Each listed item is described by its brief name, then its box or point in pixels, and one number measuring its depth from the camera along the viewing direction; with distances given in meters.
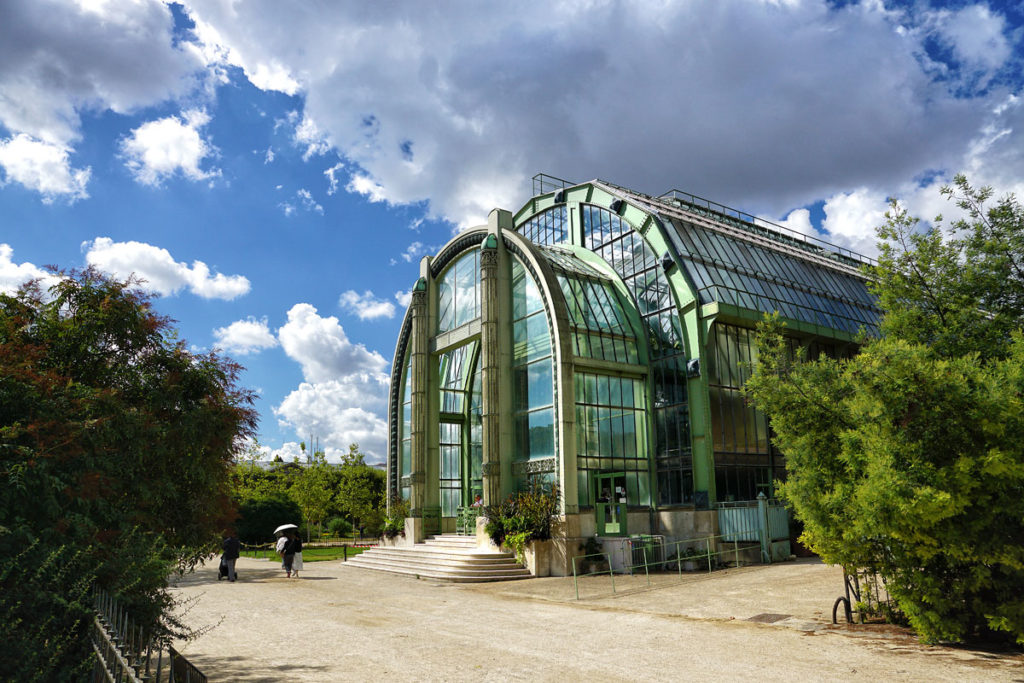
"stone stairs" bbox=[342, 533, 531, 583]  24.02
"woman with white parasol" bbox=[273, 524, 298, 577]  26.66
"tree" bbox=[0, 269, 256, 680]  7.80
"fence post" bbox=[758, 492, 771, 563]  26.23
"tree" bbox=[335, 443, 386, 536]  45.75
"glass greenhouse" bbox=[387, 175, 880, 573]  27.53
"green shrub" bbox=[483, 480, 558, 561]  25.08
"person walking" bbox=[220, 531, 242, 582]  24.84
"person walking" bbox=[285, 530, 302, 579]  25.58
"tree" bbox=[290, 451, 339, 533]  47.31
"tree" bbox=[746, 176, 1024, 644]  10.23
